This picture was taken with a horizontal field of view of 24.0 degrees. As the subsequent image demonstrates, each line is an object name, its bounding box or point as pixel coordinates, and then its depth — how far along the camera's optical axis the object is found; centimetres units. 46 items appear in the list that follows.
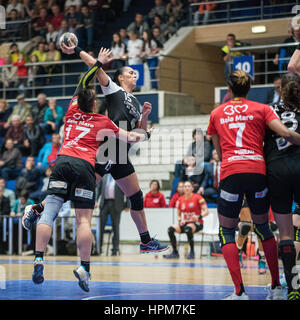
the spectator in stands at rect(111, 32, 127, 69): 2022
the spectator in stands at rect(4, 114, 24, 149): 1988
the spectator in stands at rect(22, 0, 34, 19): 2455
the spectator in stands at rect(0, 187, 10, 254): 1723
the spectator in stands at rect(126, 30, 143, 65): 2008
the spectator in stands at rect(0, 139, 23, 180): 1912
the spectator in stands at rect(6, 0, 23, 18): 2477
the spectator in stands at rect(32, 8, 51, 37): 2386
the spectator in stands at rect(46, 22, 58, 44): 2250
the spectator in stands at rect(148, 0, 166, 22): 2147
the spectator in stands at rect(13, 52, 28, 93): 2209
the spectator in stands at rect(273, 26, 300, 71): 1756
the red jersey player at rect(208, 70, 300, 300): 680
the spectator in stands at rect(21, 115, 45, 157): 1944
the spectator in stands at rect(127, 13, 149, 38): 2102
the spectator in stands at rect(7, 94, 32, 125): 2056
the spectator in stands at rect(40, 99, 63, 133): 1967
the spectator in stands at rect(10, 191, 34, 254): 1667
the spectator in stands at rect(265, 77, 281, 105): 1529
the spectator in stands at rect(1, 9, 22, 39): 2447
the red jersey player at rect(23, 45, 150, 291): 743
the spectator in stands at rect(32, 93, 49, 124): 2008
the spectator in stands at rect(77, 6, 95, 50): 2223
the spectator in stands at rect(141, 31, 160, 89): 2017
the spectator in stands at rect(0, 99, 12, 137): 2083
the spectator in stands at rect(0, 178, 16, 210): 1748
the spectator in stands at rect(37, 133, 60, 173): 1814
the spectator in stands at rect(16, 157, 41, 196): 1788
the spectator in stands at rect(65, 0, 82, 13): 2333
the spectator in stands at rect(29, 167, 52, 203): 1698
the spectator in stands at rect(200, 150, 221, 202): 1574
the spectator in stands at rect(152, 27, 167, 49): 2048
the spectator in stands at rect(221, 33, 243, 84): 1809
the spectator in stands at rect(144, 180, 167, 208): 1631
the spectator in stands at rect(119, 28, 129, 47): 2101
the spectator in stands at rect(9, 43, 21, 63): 2259
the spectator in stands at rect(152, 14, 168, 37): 2080
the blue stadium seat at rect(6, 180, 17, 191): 1895
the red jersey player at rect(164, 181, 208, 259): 1479
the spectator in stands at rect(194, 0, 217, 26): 2144
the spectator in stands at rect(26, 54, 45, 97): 2194
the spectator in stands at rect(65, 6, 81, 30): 2247
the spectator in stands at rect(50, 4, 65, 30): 2341
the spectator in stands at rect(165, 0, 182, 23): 2147
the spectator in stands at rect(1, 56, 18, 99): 2228
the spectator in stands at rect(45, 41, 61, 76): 2188
